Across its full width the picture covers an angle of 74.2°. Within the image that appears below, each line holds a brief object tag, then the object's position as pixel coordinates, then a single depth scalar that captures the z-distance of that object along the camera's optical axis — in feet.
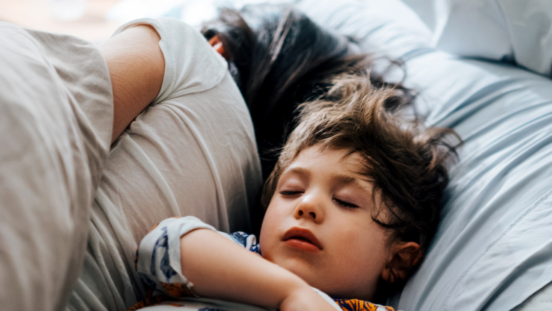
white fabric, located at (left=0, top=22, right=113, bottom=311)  1.22
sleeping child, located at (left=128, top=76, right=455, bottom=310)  1.84
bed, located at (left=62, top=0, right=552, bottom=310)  1.96
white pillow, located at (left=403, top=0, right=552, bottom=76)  3.14
